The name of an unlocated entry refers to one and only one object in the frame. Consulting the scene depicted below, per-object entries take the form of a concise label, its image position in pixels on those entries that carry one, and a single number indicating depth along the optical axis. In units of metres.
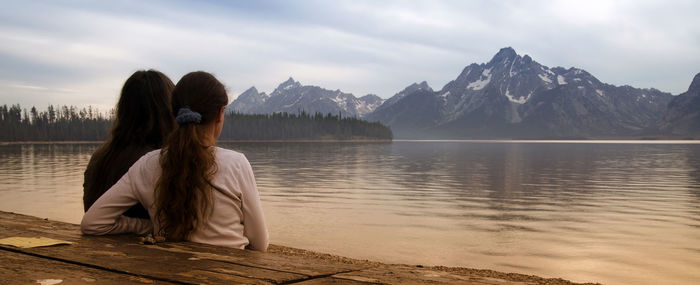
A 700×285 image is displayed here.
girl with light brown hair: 4.21
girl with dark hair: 5.41
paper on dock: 4.06
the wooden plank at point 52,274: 3.01
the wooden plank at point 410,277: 3.43
